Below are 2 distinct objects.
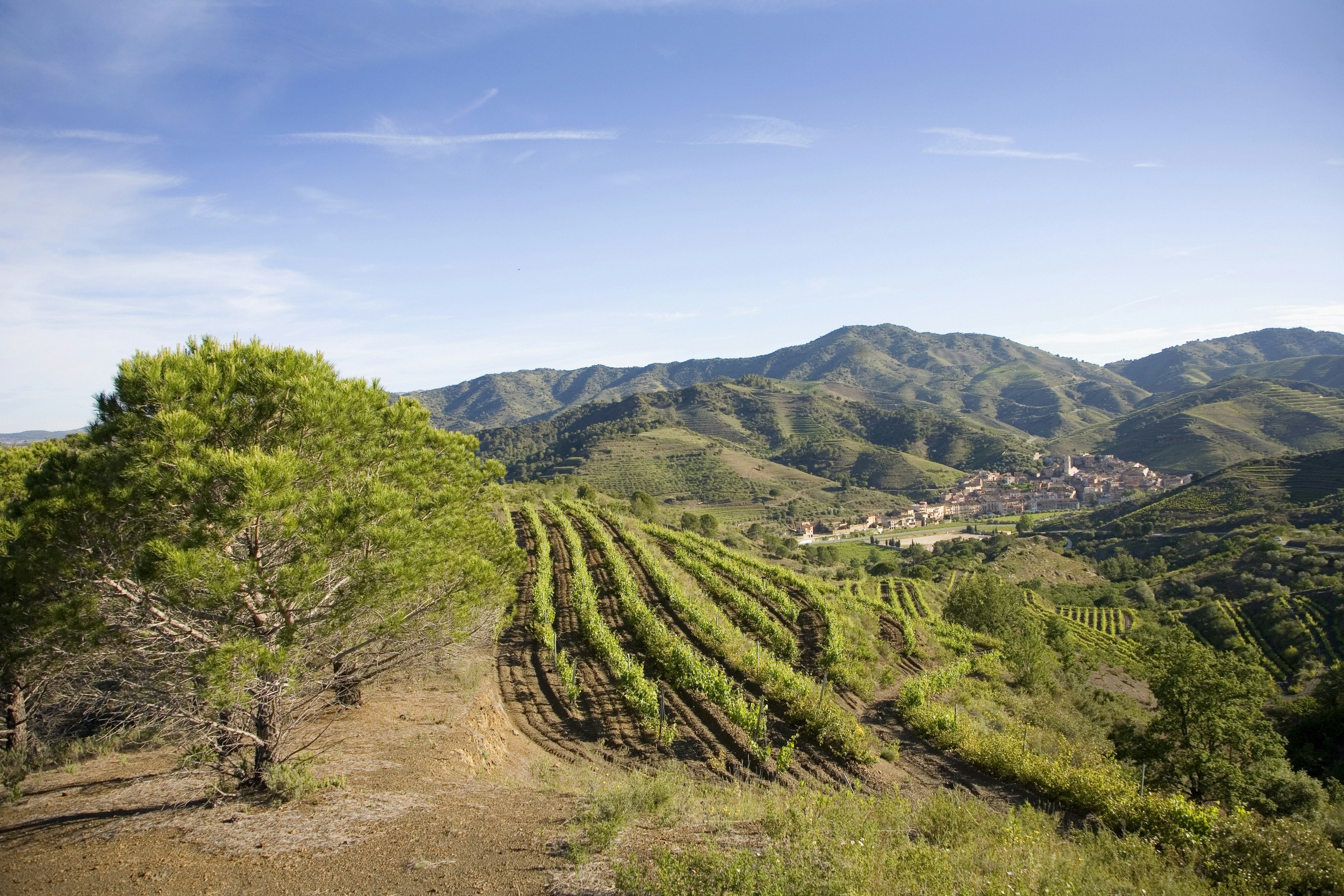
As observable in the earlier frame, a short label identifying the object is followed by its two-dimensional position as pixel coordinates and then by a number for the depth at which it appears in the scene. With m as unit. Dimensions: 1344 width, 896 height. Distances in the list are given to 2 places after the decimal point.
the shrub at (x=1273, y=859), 6.79
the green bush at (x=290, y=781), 8.64
